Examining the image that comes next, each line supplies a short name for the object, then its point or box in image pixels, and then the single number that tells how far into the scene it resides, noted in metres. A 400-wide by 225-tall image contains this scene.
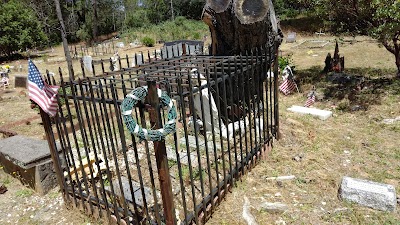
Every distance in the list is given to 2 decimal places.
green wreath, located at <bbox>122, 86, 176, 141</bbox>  2.46
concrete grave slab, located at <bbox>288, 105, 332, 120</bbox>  6.91
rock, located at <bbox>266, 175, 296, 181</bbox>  4.44
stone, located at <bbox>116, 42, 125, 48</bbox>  27.85
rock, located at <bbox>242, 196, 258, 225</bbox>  3.51
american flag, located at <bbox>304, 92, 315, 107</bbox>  7.89
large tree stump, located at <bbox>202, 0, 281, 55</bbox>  5.43
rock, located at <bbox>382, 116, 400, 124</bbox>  6.33
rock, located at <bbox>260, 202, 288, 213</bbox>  3.69
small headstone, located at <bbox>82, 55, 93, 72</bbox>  13.36
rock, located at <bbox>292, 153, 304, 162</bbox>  4.97
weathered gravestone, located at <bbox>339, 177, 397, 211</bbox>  3.64
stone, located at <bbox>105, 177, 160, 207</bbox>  3.64
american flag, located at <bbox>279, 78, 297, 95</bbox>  8.97
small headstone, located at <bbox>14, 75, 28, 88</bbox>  12.76
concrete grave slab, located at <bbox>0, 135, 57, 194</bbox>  4.31
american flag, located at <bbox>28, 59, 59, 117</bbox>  3.19
